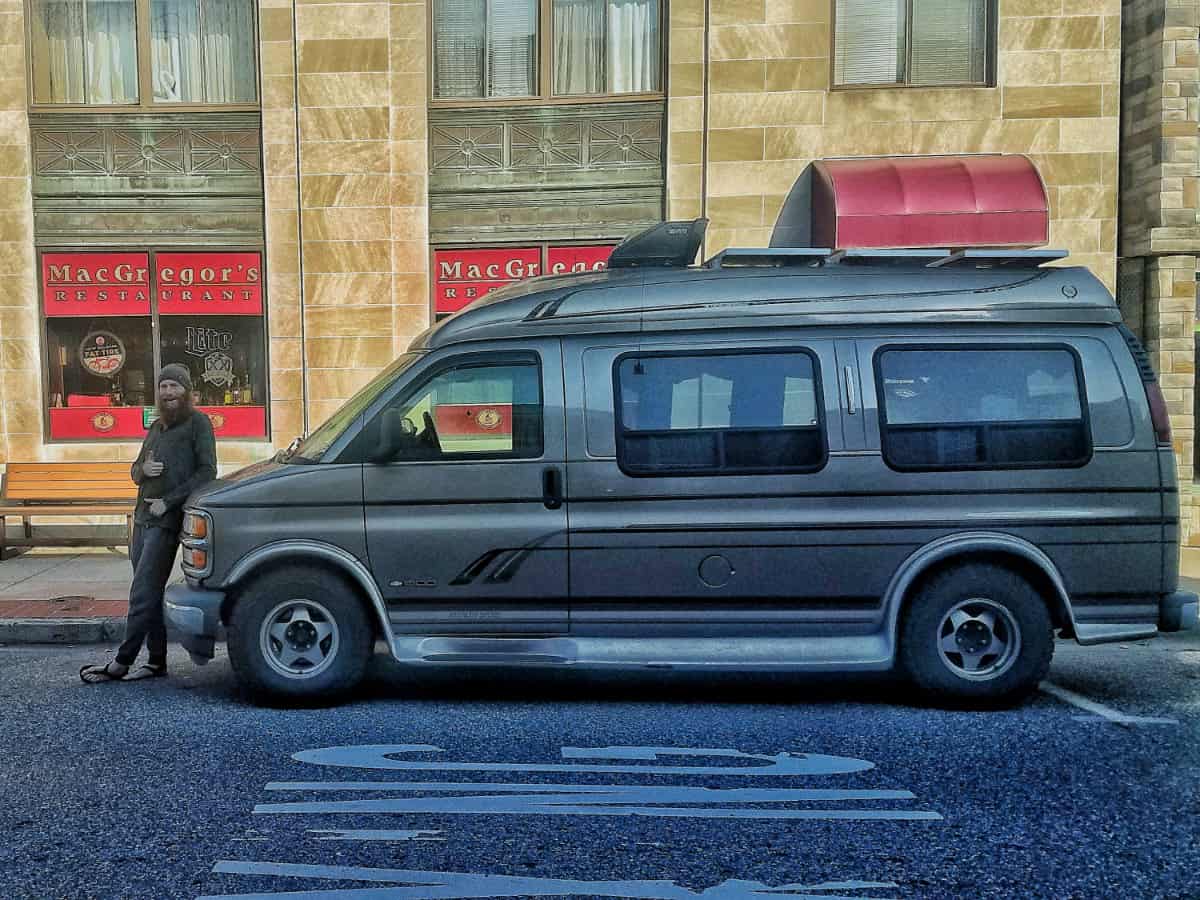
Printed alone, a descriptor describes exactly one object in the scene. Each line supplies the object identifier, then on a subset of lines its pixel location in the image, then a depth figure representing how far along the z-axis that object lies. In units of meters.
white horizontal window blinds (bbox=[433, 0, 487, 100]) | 12.32
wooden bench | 11.45
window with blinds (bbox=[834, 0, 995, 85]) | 11.91
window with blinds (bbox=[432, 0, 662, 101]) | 12.25
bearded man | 6.48
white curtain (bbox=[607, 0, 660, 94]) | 12.20
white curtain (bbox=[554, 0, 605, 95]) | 12.27
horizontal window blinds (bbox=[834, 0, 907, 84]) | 11.99
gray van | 5.73
